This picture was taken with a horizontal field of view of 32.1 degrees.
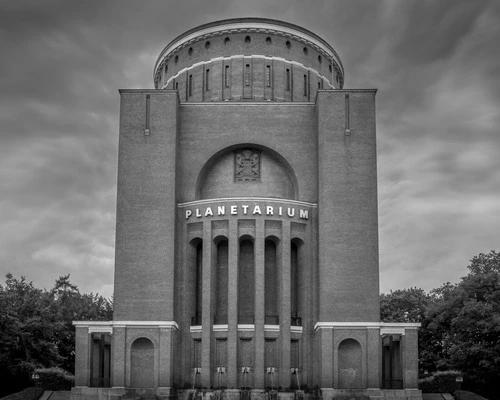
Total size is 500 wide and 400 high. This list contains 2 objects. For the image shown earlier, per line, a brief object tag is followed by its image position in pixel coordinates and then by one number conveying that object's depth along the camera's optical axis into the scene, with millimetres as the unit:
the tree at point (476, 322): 49188
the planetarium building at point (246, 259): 46094
